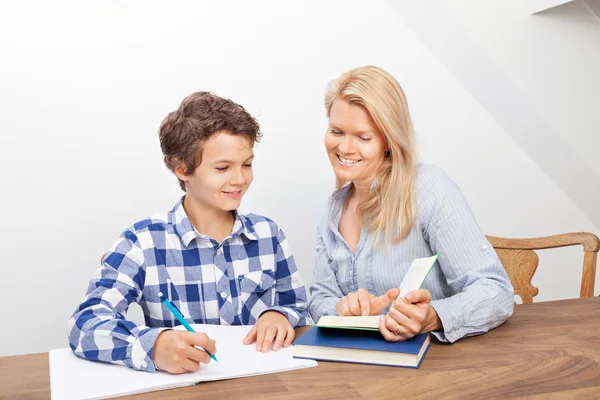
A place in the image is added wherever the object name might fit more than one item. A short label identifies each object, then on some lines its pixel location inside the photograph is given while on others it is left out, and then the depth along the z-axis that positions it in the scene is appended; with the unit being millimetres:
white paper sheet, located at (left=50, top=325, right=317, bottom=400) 1093
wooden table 1072
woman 1476
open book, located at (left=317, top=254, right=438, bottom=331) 1200
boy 1451
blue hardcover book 1191
